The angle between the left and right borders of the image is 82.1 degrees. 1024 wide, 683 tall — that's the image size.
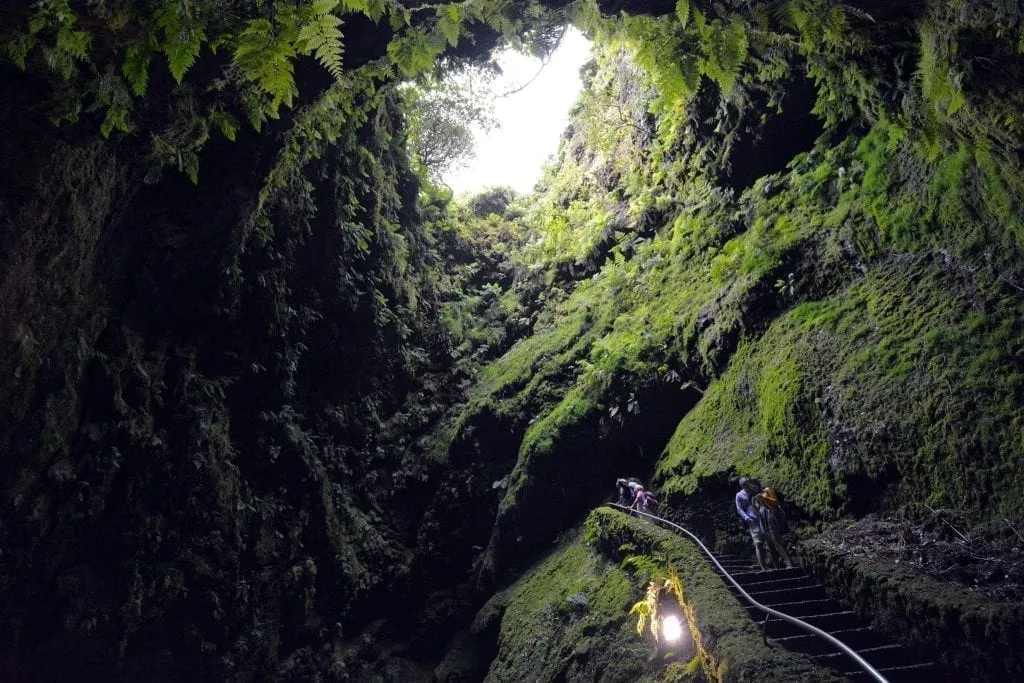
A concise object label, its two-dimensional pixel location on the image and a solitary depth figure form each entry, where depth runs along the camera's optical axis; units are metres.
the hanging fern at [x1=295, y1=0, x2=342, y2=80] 2.84
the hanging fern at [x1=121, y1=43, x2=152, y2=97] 3.59
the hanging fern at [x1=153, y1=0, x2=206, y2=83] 3.27
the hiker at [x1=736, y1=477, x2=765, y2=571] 6.12
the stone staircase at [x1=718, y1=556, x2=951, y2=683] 4.10
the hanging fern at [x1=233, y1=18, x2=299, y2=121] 3.00
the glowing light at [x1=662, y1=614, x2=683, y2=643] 5.46
